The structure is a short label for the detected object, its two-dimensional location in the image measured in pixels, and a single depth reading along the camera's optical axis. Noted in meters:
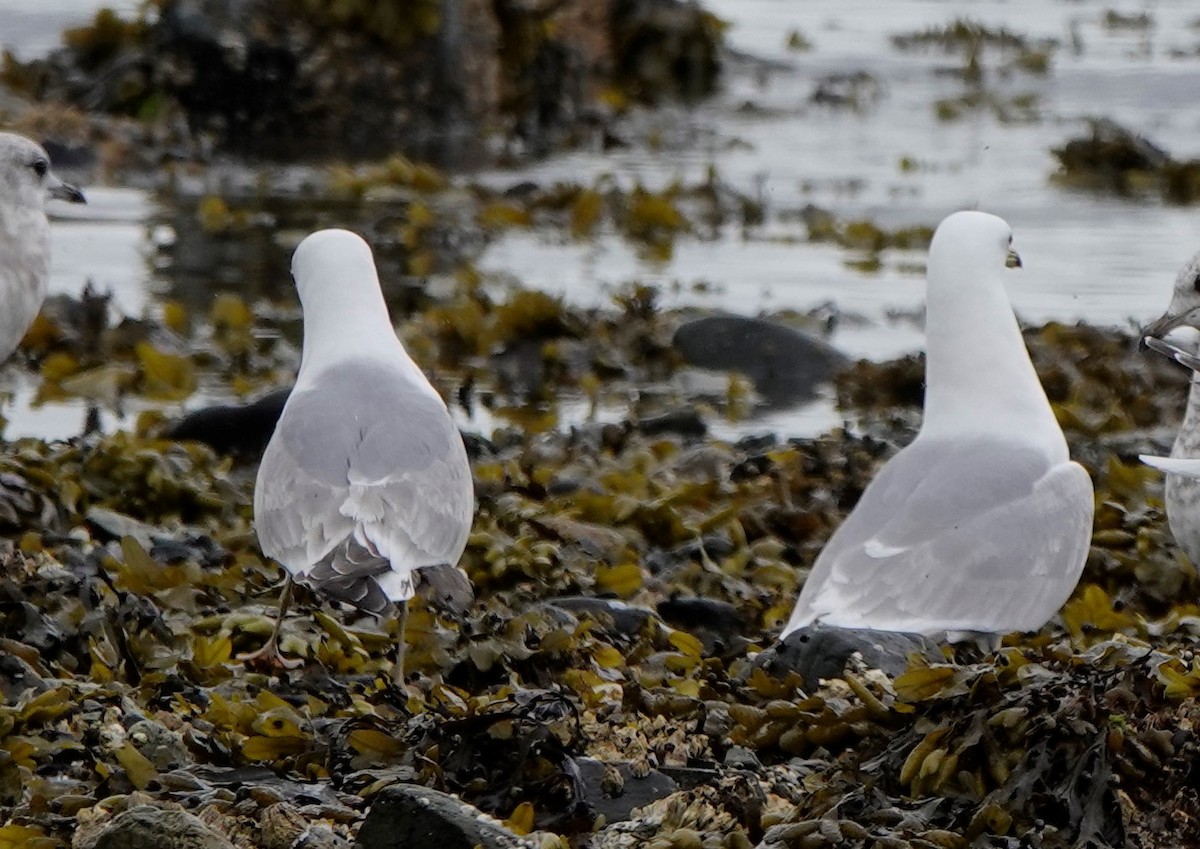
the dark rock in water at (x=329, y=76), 28.33
